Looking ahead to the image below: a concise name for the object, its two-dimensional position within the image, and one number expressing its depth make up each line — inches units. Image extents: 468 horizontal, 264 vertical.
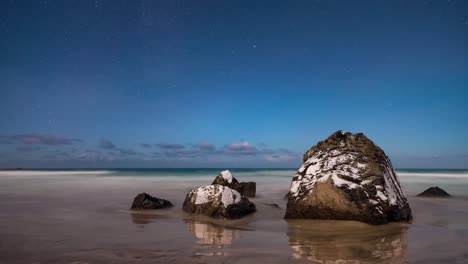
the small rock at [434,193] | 443.7
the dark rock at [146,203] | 321.7
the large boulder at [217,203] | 272.0
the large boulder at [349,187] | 237.8
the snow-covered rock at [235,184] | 411.8
